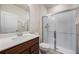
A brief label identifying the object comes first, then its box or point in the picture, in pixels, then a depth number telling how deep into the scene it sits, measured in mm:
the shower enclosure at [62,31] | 1855
